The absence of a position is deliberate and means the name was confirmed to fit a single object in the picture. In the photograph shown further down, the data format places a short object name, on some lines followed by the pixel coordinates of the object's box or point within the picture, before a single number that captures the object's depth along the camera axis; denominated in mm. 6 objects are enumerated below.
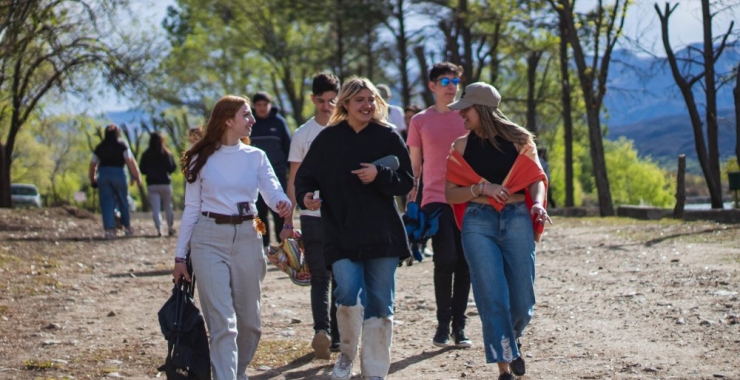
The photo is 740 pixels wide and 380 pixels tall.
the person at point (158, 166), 20328
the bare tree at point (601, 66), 27734
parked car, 61656
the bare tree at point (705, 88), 26125
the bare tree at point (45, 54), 21328
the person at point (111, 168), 19156
